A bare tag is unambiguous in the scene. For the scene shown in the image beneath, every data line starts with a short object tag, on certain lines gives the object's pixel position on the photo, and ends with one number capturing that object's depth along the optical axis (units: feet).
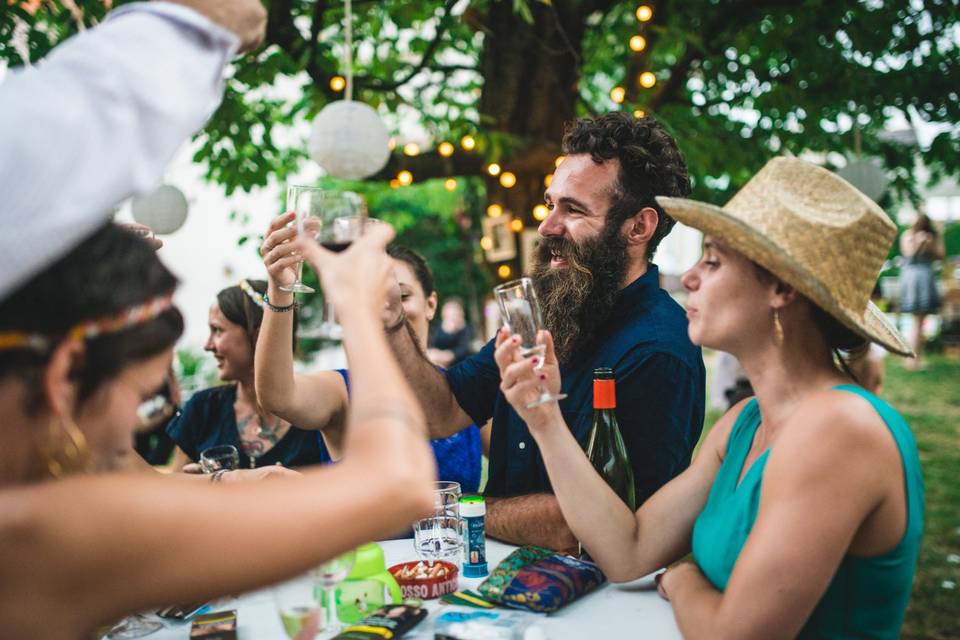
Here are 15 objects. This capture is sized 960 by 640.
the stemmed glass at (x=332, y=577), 4.37
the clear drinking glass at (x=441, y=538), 6.73
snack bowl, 5.76
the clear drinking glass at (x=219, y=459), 7.75
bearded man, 7.27
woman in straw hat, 4.55
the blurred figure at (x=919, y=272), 33.30
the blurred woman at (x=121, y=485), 2.99
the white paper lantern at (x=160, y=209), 14.21
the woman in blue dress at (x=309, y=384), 7.59
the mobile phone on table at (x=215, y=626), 5.12
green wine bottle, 6.97
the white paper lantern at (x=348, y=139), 11.52
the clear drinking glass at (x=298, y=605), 4.11
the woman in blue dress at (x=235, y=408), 11.02
